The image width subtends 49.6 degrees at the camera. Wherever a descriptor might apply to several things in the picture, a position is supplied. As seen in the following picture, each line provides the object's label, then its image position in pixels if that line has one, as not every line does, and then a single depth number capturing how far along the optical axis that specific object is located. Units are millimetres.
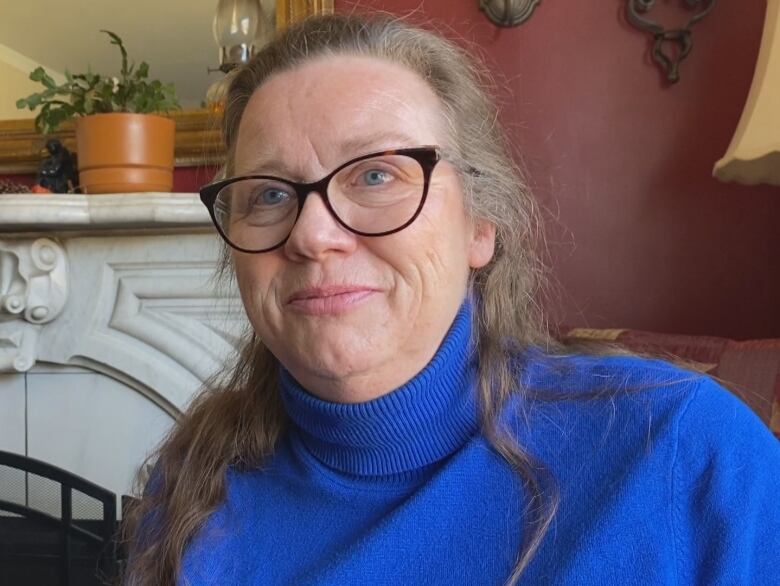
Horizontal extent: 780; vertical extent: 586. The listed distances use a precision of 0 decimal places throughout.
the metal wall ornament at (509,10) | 1734
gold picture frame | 1816
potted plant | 1758
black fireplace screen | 1726
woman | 695
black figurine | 1885
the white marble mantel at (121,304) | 1843
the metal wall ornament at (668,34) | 1650
